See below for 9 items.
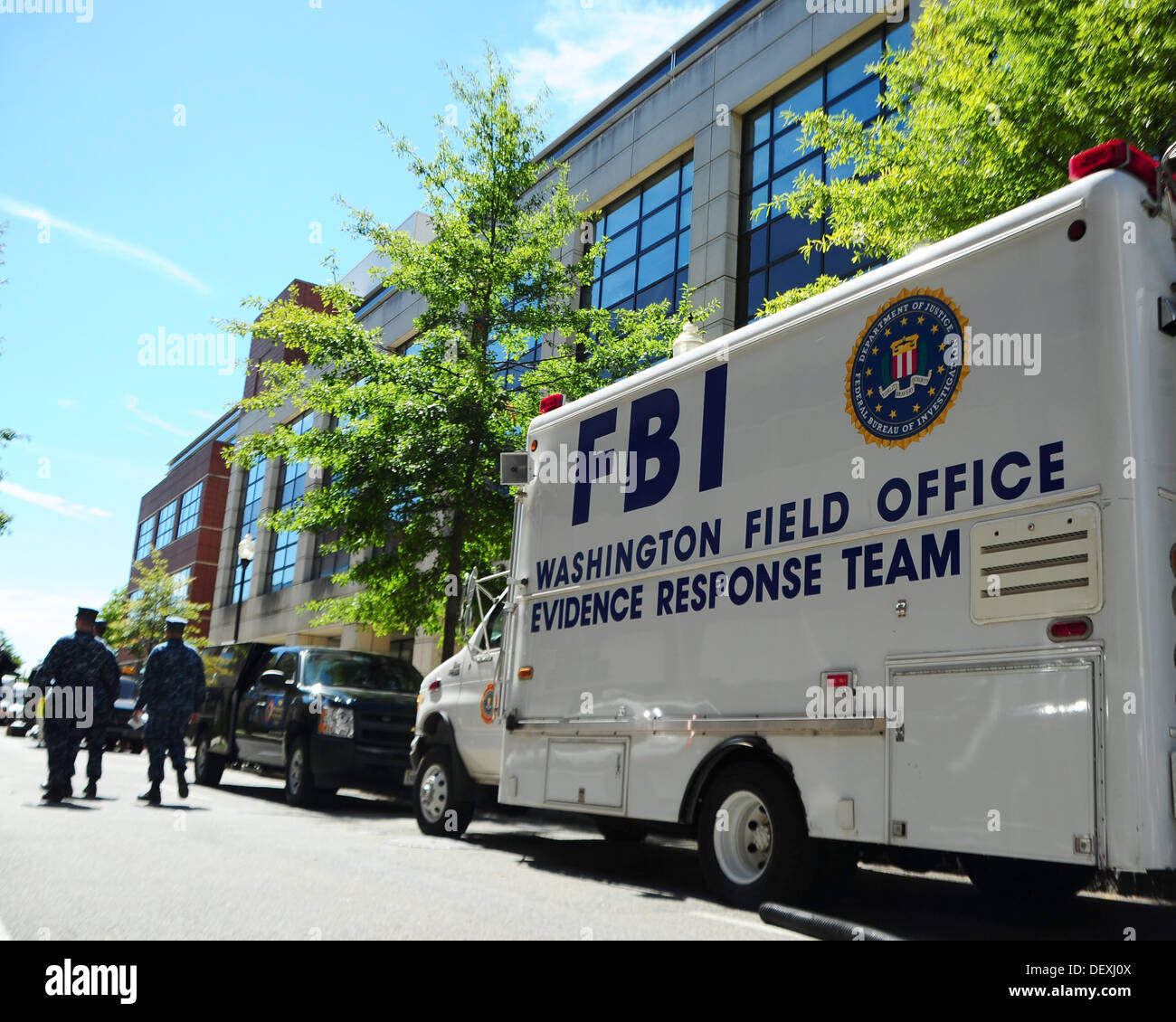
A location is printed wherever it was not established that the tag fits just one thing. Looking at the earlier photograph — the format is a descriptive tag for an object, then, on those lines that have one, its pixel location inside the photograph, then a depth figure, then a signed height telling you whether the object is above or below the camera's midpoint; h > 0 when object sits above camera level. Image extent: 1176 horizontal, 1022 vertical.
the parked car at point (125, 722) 22.27 -0.55
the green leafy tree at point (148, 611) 43.91 +3.55
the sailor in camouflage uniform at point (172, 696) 11.46 +0.02
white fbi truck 4.71 +0.84
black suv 12.36 -0.15
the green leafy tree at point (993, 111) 9.00 +5.66
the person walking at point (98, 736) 11.04 -0.44
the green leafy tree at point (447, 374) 16.31 +5.25
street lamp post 23.84 +3.33
